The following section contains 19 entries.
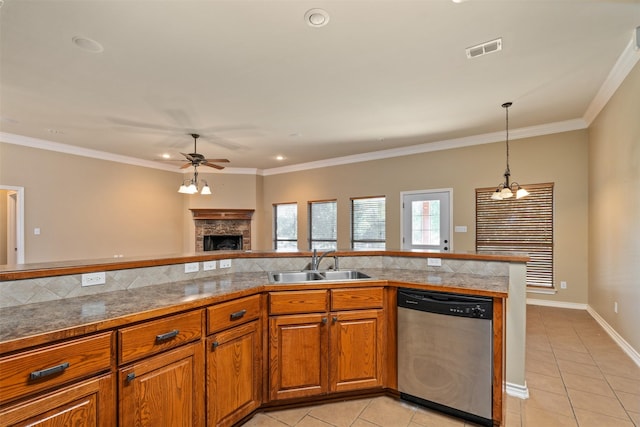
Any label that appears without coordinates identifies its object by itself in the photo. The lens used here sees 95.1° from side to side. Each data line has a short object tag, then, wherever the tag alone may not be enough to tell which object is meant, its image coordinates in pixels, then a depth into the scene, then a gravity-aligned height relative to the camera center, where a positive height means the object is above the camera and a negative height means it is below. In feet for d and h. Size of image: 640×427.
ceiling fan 14.62 +2.84
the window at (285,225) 24.54 -0.82
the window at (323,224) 22.53 -0.68
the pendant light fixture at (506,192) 12.23 +0.97
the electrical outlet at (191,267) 7.63 -1.36
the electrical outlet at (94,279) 5.88 -1.28
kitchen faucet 8.90 -1.34
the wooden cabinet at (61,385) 3.43 -2.18
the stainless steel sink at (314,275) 8.72 -1.79
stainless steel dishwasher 6.31 -3.13
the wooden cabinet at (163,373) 4.51 -2.65
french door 17.60 -0.30
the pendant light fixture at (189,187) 14.11 +1.39
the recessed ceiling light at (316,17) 6.76 +4.69
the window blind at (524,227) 15.05 -0.65
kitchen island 4.35 -1.67
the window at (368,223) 20.22 -0.54
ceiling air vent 7.94 +4.65
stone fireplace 24.47 -1.04
